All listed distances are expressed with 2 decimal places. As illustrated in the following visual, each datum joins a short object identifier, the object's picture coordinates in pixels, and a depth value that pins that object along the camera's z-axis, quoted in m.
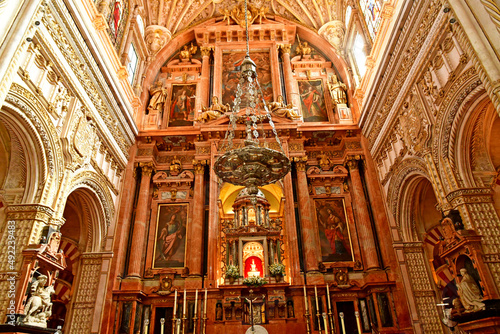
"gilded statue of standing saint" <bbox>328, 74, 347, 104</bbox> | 14.44
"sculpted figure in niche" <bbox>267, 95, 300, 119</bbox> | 13.45
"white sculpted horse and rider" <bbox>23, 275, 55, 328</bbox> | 6.80
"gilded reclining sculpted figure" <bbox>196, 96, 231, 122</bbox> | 13.54
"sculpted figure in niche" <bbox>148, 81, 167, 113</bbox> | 14.49
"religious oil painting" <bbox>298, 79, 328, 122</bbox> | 14.59
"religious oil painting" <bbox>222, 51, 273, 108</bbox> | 15.18
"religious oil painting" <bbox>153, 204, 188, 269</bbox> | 11.96
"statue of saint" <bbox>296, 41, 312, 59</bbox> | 16.28
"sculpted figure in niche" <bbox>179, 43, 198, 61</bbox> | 16.31
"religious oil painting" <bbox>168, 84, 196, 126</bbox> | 14.70
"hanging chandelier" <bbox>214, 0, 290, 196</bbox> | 7.17
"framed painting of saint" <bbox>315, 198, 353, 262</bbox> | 11.98
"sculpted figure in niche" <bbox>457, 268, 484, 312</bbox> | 6.76
